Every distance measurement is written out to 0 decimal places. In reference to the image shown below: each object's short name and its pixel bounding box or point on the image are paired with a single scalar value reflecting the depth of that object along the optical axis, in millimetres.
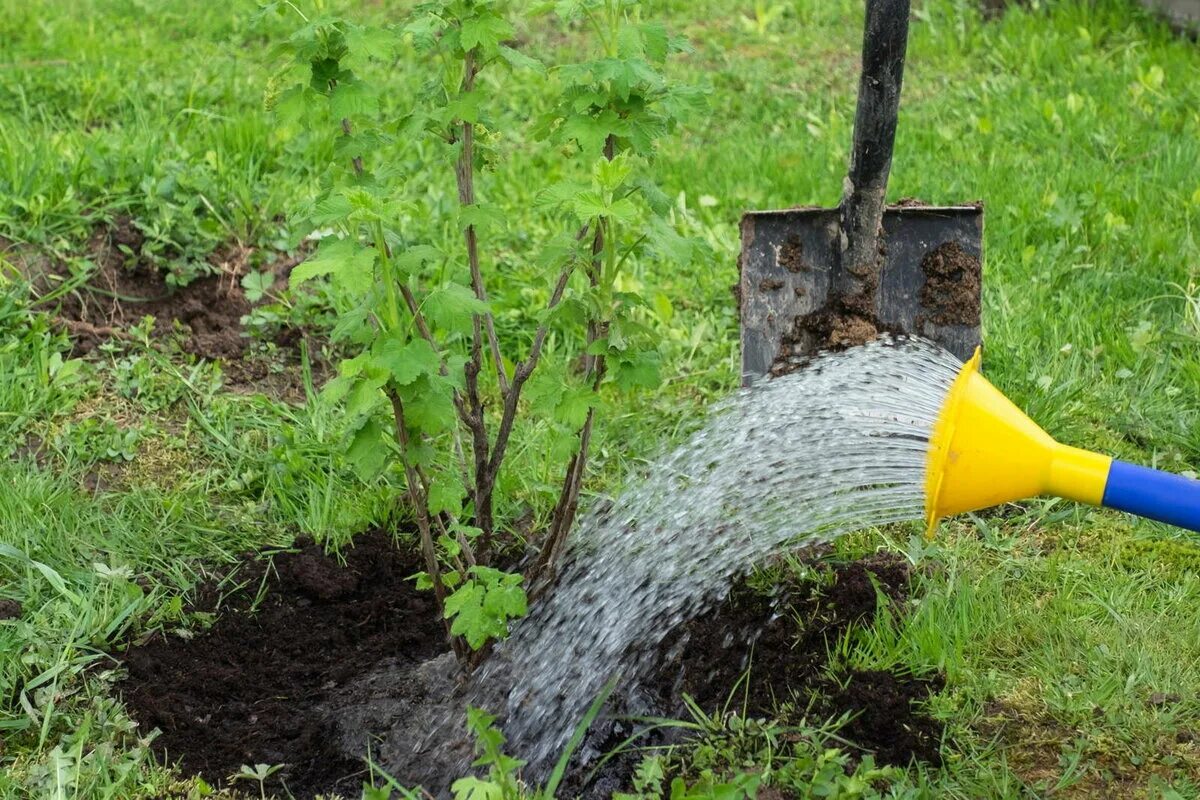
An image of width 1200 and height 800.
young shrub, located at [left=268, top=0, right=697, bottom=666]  4207
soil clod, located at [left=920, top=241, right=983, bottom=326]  6031
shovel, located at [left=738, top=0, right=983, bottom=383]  6020
